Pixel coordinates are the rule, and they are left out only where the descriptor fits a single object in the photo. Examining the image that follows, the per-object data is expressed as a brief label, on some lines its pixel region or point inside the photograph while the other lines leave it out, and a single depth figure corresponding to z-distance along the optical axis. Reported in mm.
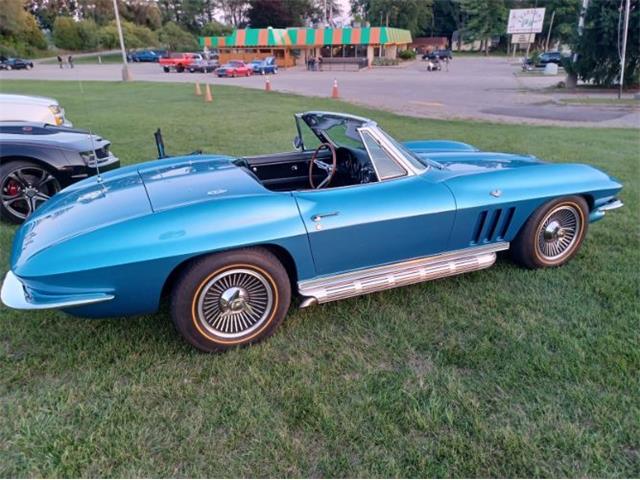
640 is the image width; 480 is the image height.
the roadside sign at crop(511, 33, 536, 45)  50219
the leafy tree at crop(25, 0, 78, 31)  68562
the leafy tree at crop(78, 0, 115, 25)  72250
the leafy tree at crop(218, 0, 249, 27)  79500
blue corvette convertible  2330
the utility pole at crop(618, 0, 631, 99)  16891
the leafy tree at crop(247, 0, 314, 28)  72188
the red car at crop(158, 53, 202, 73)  41000
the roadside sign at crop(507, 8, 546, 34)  44344
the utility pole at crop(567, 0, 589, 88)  20578
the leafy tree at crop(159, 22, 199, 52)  67562
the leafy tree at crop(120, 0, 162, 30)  75812
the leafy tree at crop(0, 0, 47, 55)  52344
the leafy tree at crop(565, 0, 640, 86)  18938
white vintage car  6516
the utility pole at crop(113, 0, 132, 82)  28330
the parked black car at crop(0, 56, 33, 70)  41000
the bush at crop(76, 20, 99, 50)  64500
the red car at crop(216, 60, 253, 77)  34844
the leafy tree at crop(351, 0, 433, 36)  69188
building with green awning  49156
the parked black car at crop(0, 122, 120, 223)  4355
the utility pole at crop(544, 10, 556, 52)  60056
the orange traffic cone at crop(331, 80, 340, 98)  18434
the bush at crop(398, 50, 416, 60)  56188
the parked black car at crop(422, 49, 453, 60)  50844
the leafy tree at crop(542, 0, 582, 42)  59594
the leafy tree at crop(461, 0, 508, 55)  66562
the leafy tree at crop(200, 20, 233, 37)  67312
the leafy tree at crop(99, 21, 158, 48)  64869
